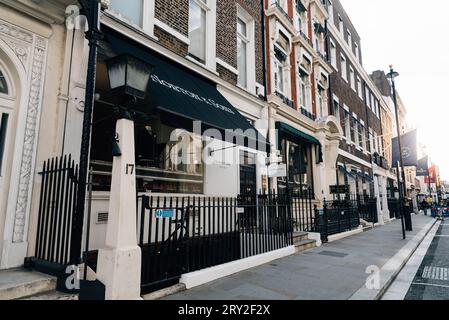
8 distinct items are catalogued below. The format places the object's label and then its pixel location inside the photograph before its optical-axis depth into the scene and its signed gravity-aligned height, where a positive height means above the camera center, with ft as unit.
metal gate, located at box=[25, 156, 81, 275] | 13.44 -0.79
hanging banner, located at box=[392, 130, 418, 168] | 59.93 +11.45
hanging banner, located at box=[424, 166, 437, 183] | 152.56 +15.66
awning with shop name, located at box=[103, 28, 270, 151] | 18.69 +7.80
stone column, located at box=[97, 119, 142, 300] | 12.50 -1.38
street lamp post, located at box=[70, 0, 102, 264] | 12.61 +3.52
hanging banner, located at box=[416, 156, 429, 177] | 104.73 +12.90
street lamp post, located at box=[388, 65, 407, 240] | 50.75 +22.19
